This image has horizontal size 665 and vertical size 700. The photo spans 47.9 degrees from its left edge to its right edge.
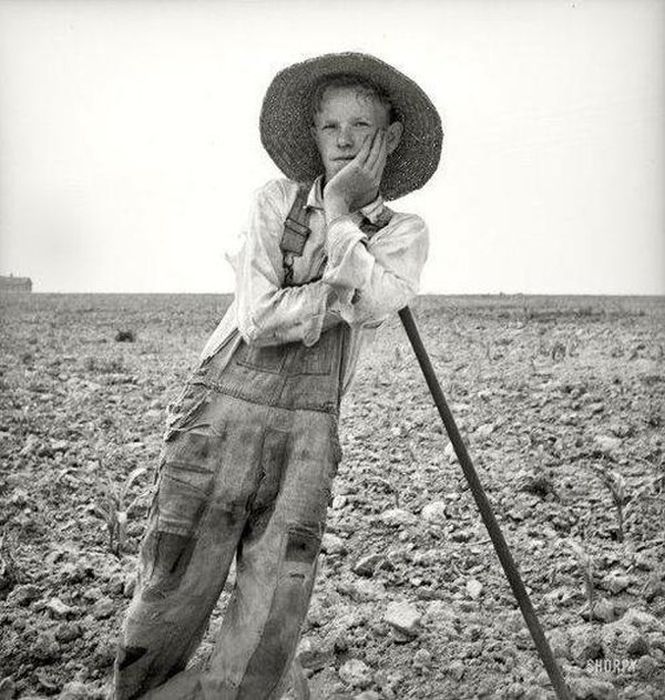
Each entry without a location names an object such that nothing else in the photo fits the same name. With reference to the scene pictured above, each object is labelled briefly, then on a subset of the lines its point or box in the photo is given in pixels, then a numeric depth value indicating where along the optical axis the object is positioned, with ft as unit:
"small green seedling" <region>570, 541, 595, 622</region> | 11.80
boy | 6.77
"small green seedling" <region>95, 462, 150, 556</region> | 13.93
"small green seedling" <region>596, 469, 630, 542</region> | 14.30
